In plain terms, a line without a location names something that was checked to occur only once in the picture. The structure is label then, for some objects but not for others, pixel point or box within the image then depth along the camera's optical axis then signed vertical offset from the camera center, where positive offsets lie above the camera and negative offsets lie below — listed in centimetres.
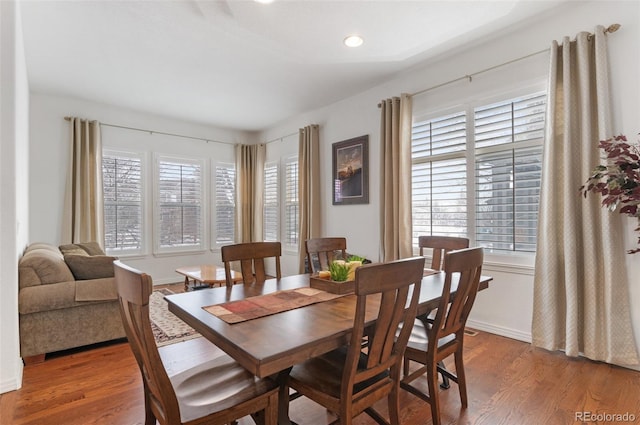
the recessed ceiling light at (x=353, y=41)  301 +161
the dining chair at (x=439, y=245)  253 -26
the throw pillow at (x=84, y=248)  403 -40
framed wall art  438 +59
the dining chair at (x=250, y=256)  214 -28
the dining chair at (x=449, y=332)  165 -65
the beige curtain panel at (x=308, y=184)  504 +46
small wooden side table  396 -78
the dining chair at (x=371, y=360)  123 -64
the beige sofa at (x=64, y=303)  257 -70
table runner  145 -44
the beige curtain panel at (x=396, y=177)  373 +42
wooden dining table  110 -45
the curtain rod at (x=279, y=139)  571 +138
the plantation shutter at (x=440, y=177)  345 +39
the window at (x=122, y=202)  507 +23
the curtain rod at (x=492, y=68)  244 +137
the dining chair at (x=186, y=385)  108 -71
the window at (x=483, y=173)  296 +39
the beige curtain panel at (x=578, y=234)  239 -18
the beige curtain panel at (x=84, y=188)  458 +41
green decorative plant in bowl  189 -34
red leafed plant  215 +21
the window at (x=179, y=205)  559 +19
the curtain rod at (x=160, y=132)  504 +140
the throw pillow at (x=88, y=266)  284 -43
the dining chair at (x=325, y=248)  259 -28
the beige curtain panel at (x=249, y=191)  635 +46
